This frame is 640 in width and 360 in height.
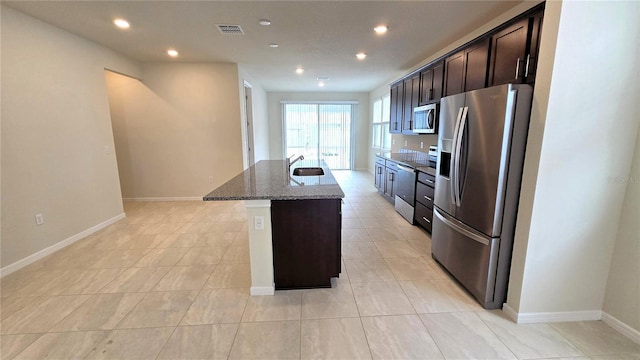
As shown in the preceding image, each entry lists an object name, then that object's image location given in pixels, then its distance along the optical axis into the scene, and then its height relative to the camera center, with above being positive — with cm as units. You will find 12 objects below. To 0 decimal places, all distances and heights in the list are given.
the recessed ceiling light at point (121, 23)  295 +128
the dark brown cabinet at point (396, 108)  511 +56
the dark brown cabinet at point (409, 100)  443 +64
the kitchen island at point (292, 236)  217 -84
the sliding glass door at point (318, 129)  857 +24
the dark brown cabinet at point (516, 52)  216 +74
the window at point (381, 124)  704 +36
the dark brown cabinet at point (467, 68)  277 +79
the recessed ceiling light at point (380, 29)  306 +126
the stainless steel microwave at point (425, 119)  381 +27
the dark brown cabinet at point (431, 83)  369 +78
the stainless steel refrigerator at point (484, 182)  183 -34
